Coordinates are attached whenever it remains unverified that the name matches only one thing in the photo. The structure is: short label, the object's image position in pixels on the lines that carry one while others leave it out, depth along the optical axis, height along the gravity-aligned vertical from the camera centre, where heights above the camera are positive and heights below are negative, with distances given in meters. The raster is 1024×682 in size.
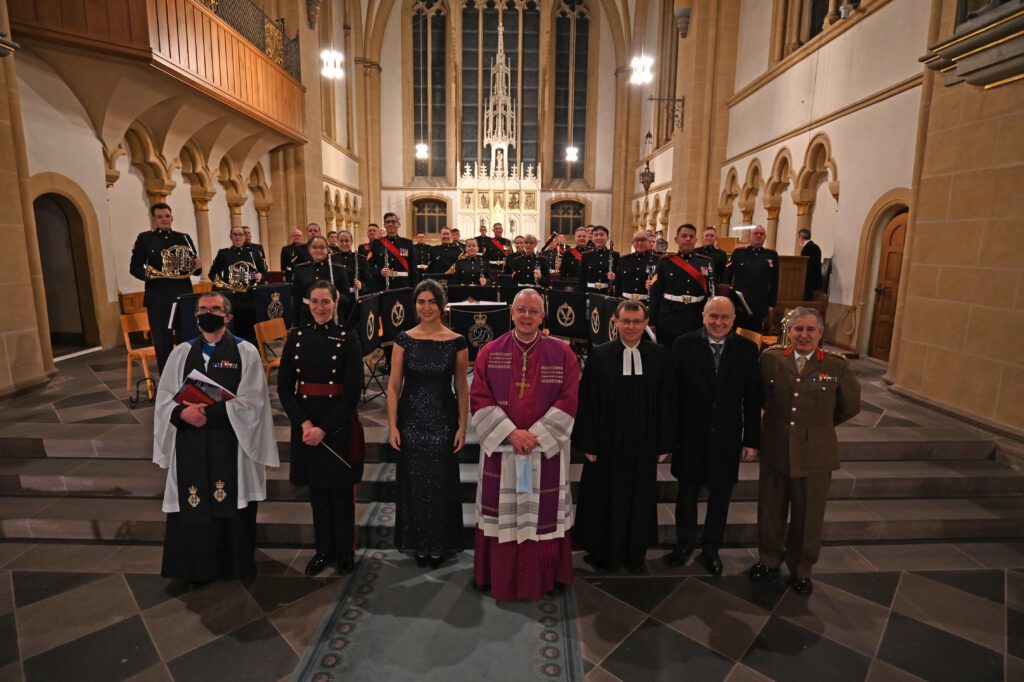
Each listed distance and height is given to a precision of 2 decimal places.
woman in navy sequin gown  3.15 -0.93
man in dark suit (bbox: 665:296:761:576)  3.25 -0.82
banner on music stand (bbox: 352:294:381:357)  5.36 -0.61
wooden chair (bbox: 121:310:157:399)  5.46 -0.69
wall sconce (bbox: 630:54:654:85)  14.15 +5.07
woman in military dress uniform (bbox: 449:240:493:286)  8.10 -0.09
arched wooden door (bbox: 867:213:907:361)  7.19 -0.21
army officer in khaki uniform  3.14 -0.94
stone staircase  3.87 -1.71
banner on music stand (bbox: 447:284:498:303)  6.82 -0.37
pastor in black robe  3.27 -1.02
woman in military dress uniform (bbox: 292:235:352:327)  5.69 -0.12
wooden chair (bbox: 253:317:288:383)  5.90 -0.78
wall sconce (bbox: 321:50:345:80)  13.07 +4.96
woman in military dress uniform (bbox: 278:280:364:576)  3.19 -0.77
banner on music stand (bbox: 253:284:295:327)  6.24 -0.47
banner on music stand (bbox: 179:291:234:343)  4.97 -0.50
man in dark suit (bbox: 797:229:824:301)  8.27 -0.07
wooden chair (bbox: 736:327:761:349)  6.58 -0.82
